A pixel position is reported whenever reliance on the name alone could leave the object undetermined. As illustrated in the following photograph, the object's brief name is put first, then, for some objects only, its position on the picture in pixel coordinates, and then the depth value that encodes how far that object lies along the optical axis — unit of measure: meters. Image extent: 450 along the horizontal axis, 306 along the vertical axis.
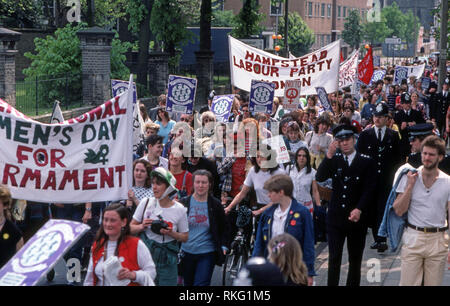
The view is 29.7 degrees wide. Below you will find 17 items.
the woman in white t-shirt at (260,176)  9.55
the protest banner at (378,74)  32.69
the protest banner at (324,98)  17.62
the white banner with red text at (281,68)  17.92
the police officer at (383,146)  11.57
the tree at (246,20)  37.16
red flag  24.59
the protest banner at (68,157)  8.24
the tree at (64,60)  26.28
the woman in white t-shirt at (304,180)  10.01
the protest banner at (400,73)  30.45
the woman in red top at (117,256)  6.04
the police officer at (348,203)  8.62
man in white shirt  7.32
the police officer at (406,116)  15.97
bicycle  9.53
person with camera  7.38
